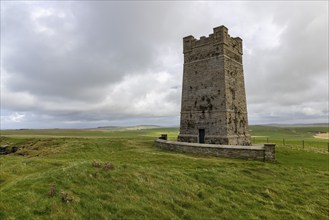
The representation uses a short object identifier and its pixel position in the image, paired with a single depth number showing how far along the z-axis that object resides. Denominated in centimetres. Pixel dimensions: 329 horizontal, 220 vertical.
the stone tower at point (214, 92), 2722
